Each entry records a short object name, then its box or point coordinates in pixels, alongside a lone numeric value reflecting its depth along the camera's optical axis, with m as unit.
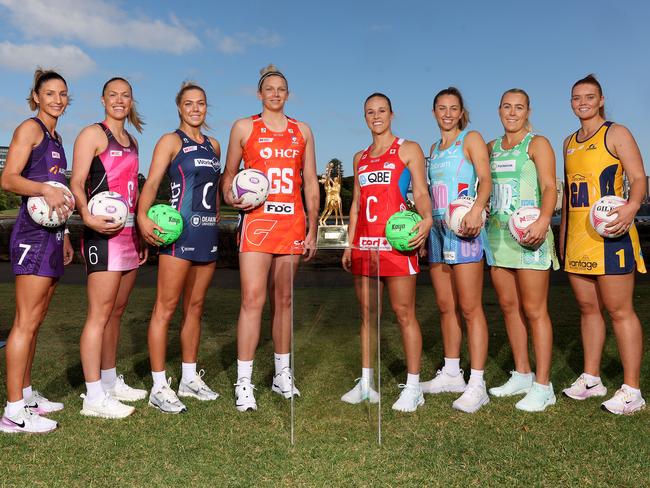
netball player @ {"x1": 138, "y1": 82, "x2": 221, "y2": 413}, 4.34
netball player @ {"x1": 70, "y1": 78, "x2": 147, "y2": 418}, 4.09
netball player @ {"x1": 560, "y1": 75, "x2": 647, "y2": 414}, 4.23
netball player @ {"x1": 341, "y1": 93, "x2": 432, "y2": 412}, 4.25
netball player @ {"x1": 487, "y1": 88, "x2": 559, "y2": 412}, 4.30
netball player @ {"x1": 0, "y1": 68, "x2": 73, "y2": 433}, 3.82
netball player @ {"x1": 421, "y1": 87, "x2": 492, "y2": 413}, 4.34
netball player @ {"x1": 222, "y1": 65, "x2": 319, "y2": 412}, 4.41
